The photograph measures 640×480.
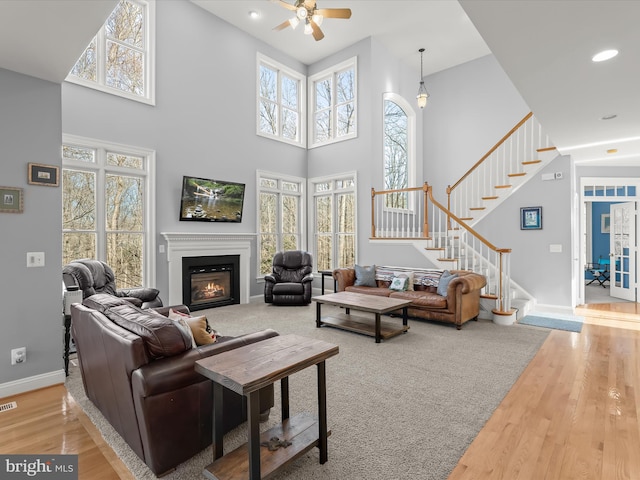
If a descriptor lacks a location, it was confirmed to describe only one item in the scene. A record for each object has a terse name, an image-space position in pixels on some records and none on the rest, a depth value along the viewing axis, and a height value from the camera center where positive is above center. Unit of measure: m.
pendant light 6.48 +2.70
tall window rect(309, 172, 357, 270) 7.62 +0.39
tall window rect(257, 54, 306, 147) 7.47 +3.17
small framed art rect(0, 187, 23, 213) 2.82 +0.34
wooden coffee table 4.34 -1.10
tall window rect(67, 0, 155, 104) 5.04 +2.91
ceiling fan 4.29 +2.96
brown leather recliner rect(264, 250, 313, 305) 6.52 -0.85
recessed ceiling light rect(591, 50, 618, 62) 2.67 +1.47
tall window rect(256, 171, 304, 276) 7.41 +0.52
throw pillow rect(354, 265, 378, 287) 6.21 -0.75
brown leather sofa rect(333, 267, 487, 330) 4.89 -0.96
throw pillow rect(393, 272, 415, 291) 5.74 -0.71
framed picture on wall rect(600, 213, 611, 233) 9.18 +0.37
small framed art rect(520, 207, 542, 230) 6.19 +0.34
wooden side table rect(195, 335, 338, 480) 1.59 -0.84
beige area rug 1.97 -1.35
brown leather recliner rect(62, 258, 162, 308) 3.95 -0.54
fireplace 6.01 -0.82
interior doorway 6.74 -0.08
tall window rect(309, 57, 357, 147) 7.56 +3.16
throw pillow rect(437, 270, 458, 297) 5.14 -0.69
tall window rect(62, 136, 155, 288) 4.86 +0.48
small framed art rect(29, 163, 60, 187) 2.96 +0.58
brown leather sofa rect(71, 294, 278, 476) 1.79 -0.83
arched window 7.84 +2.16
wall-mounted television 5.95 +0.71
